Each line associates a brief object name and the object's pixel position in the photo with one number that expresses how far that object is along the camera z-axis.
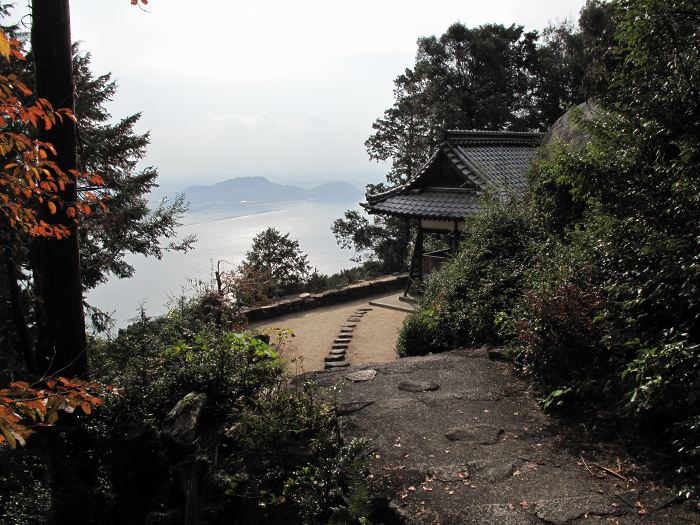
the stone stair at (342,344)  8.84
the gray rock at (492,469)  3.59
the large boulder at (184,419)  4.71
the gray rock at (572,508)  3.05
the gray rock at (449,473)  3.63
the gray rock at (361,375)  5.91
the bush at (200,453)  3.87
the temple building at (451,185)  12.11
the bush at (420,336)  8.12
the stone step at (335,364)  8.60
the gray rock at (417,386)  5.44
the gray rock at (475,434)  4.18
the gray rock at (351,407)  4.88
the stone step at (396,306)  12.77
